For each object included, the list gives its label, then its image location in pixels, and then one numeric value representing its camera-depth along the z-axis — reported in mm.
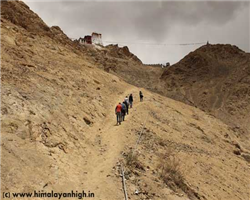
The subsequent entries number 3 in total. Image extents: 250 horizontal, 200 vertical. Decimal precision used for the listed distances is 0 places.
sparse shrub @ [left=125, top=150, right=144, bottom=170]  11474
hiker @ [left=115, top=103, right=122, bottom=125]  15711
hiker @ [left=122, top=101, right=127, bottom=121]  16375
